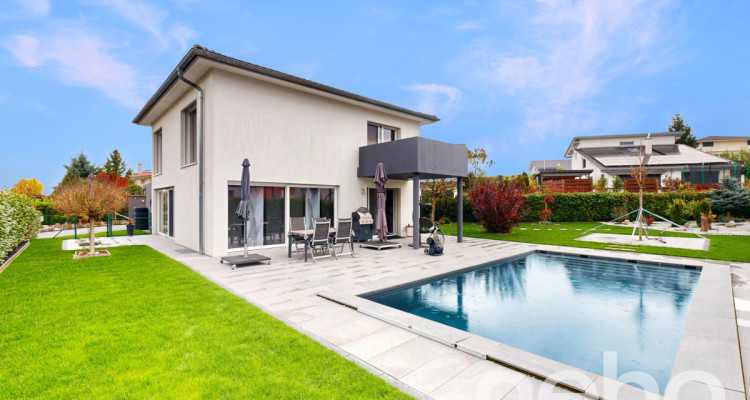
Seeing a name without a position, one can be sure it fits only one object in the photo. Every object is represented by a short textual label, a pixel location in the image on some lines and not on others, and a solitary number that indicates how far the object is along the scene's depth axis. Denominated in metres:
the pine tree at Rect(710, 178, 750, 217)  17.16
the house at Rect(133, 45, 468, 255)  9.49
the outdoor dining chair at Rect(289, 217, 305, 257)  10.40
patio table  8.84
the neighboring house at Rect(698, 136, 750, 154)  48.88
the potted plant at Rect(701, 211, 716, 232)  14.44
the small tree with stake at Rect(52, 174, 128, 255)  9.23
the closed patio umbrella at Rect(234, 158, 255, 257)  8.42
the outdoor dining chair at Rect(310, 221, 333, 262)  8.75
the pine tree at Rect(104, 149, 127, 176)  36.66
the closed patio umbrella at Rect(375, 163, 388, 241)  10.87
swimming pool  3.94
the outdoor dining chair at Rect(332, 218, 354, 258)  9.16
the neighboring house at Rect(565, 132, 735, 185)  26.22
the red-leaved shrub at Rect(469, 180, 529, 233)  14.58
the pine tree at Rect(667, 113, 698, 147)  42.28
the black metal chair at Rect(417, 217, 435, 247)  12.42
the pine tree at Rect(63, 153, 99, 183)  31.58
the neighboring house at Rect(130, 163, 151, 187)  48.84
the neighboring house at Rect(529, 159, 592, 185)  28.86
